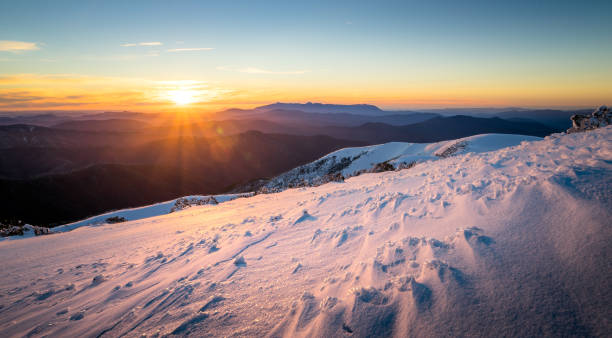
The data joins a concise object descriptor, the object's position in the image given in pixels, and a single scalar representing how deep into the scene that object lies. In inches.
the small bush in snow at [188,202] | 481.4
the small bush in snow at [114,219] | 425.7
